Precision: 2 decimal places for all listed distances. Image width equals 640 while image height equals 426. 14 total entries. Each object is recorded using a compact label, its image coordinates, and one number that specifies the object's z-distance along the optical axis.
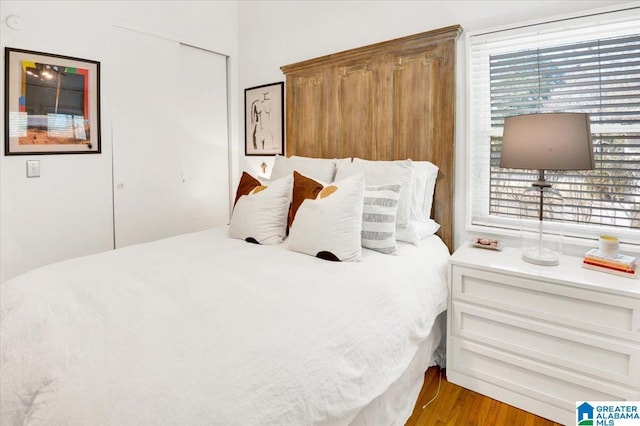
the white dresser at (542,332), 1.54
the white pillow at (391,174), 2.11
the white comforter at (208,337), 0.86
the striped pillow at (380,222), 1.96
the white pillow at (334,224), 1.84
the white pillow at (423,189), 2.20
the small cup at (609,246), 1.73
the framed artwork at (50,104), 2.38
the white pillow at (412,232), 2.11
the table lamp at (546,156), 1.63
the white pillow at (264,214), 2.23
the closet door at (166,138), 2.91
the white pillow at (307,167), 2.50
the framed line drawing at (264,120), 3.35
